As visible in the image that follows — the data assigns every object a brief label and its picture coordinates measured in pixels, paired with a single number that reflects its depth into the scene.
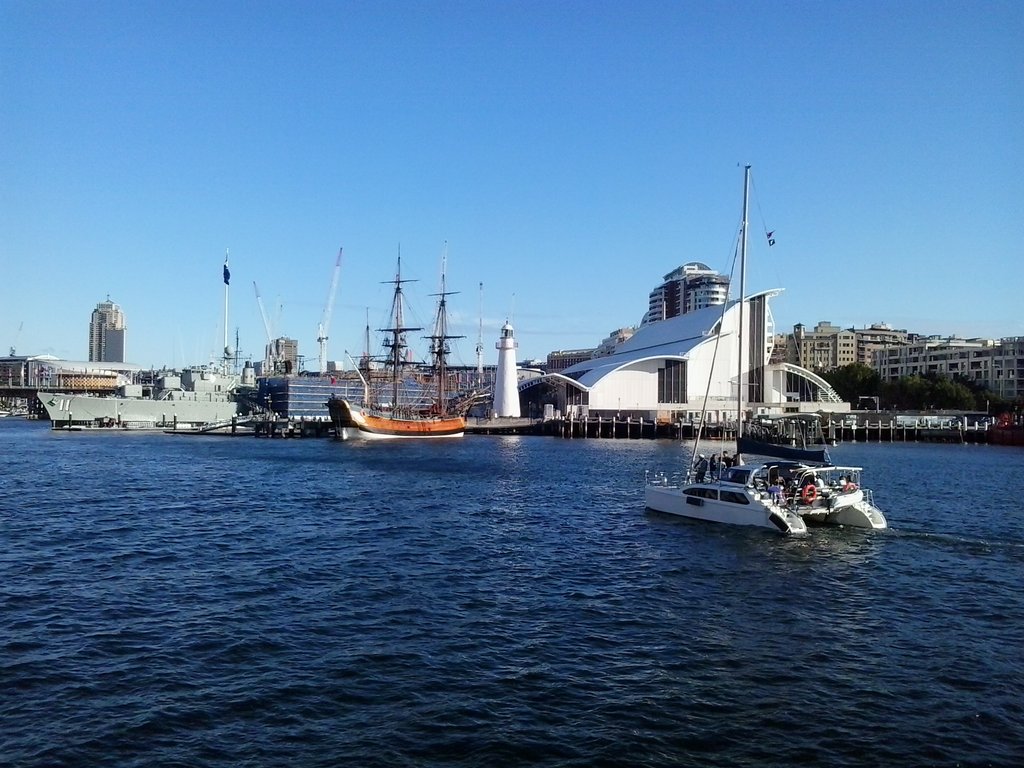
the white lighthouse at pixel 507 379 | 150.50
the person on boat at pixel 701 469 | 40.62
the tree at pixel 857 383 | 169.00
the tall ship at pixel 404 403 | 117.88
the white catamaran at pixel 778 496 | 34.66
